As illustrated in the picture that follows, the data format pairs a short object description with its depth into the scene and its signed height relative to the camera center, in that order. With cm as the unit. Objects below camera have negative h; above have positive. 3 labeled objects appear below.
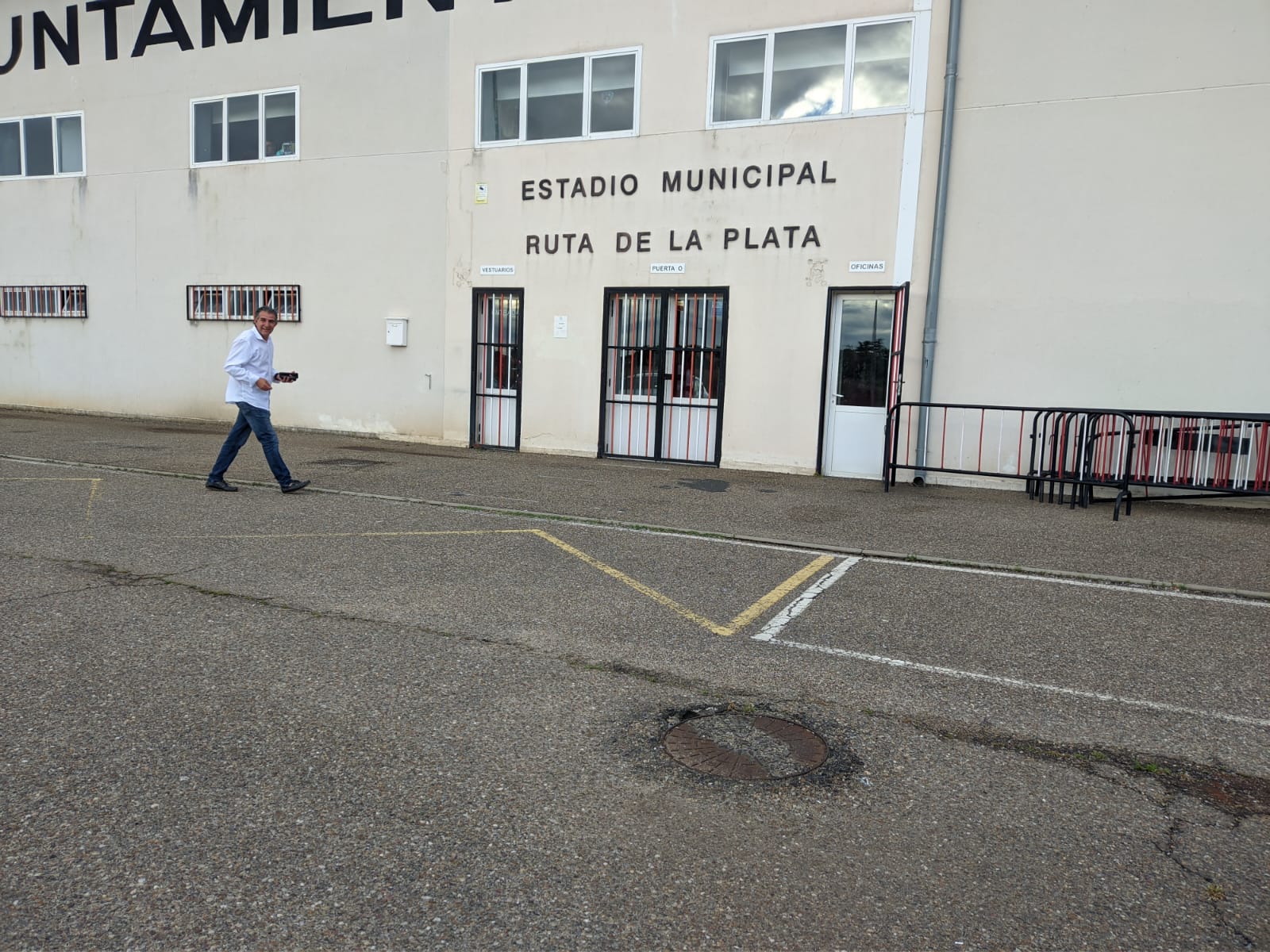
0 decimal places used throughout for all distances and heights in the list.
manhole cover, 366 -153
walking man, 945 -37
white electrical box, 1481 +47
